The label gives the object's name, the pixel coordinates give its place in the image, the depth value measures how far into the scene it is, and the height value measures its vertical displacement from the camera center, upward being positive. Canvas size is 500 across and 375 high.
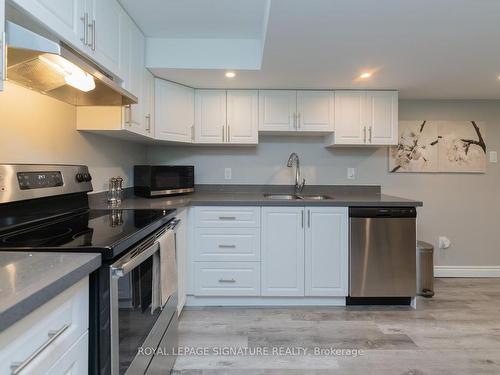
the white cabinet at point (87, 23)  1.14 +0.70
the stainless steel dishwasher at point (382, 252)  2.42 -0.56
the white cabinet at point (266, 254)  2.47 -0.59
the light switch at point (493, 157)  3.23 +0.28
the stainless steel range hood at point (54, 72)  0.92 +0.43
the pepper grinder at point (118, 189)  2.26 -0.06
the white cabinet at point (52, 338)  0.60 -0.36
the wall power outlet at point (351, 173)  3.19 +0.10
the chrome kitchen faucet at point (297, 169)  3.09 +0.13
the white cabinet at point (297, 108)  2.83 +0.69
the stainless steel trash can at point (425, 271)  2.71 -0.79
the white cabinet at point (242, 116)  2.83 +0.61
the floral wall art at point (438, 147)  3.18 +0.37
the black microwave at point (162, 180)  2.56 +0.01
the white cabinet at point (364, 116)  2.83 +0.62
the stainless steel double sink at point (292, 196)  2.96 -0.14
